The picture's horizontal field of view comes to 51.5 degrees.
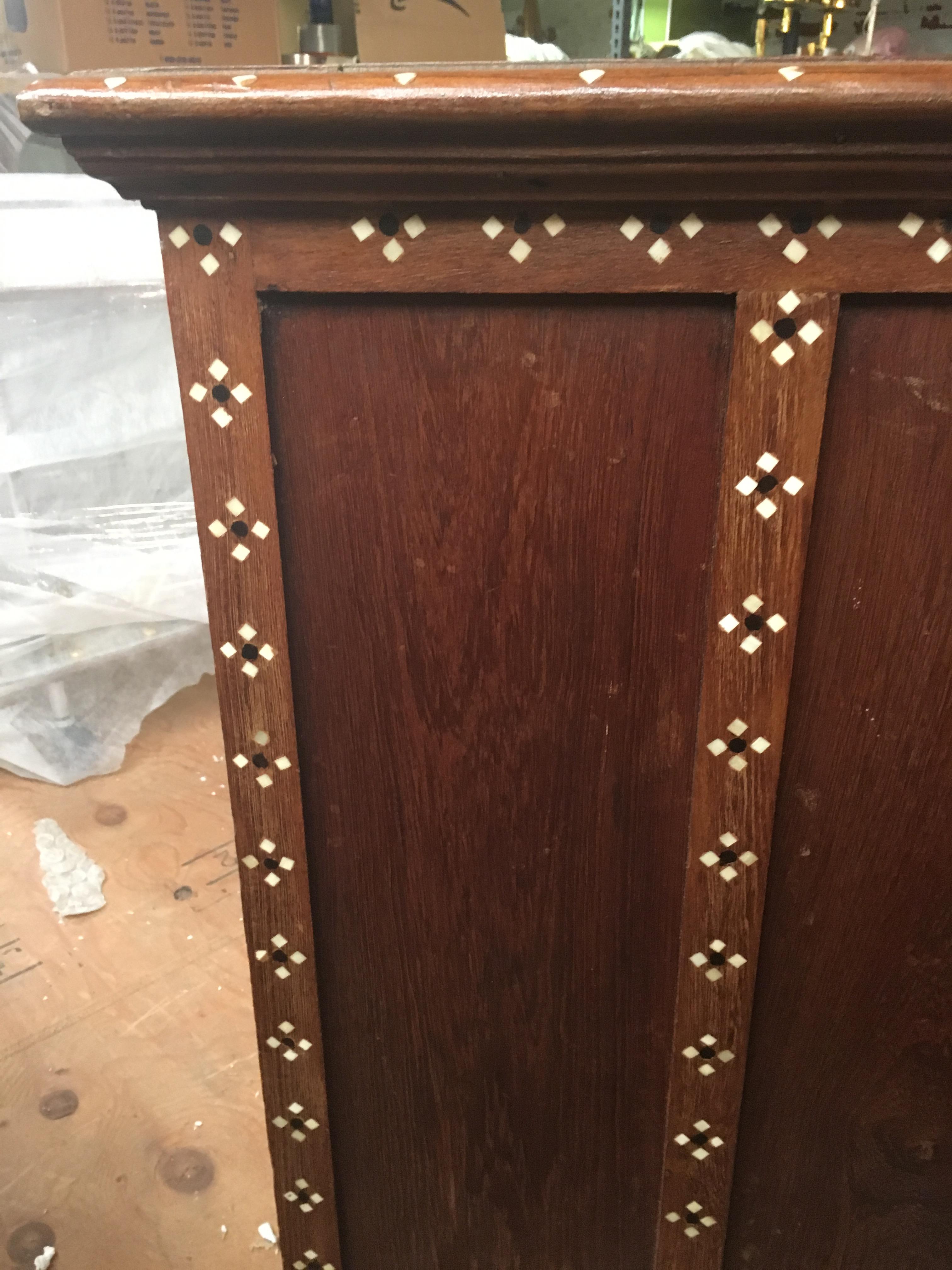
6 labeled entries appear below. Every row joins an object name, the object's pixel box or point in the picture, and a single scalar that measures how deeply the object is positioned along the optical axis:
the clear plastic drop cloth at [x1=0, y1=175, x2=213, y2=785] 1.55
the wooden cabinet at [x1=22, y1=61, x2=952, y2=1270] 0.54
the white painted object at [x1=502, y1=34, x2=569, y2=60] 1.38
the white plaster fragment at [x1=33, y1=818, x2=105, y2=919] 1.66
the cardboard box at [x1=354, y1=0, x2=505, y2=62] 1.28
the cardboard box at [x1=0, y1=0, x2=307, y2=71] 1.29
